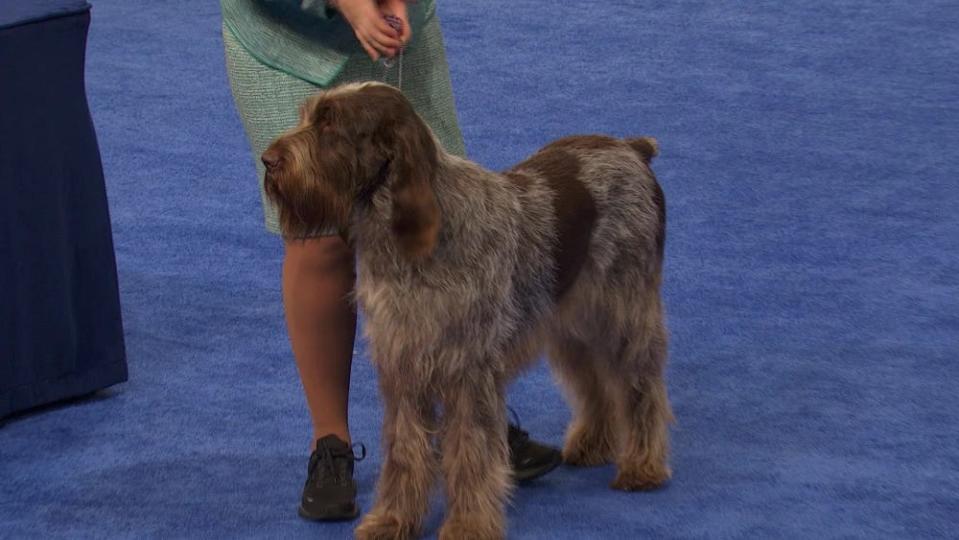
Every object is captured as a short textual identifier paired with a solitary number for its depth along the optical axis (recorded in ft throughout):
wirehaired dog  16.79
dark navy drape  22.29
